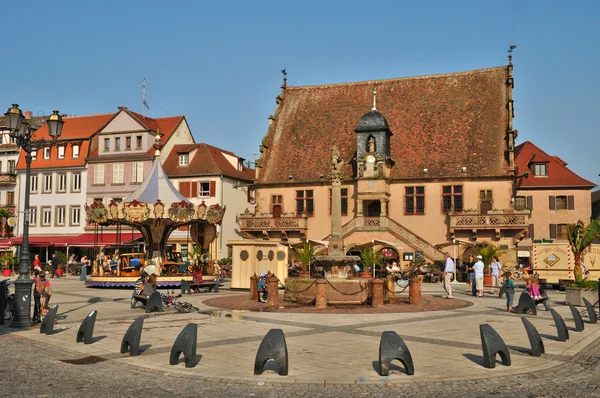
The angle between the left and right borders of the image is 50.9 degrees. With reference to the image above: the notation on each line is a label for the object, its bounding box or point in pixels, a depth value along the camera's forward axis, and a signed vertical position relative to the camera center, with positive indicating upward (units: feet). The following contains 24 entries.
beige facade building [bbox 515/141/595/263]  179.11 +13.98
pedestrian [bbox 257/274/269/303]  75.31 -4.88
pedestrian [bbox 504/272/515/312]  64.59 -4.41
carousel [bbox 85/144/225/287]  102.58 +4.64
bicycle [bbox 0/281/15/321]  52.52 -4.81
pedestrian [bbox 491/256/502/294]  98.44 -3.64
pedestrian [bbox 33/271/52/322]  54.24 -4.26
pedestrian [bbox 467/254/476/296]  89.51 -3.91
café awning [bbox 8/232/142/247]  165.89 +2.13
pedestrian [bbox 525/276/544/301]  66.95 -4.59
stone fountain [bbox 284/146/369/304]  70.03 -3.52
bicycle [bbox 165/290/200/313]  62.45 -5.77
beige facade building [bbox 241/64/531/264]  142.20 +19.47
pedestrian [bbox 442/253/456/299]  80.79 -3.30
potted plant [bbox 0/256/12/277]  147.80 -4.53
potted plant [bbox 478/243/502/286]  120.67 -1.20
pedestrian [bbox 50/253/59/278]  143.13 -4.11
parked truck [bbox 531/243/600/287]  100.37 -2.26
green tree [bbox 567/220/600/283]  93.15 +1.76
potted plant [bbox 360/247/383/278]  116.26 -1.82
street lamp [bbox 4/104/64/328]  50.57 -0.34
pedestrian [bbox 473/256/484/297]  85.56 -3.70
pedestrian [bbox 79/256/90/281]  129.24 -5.15
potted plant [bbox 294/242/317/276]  114.33 -1.38
